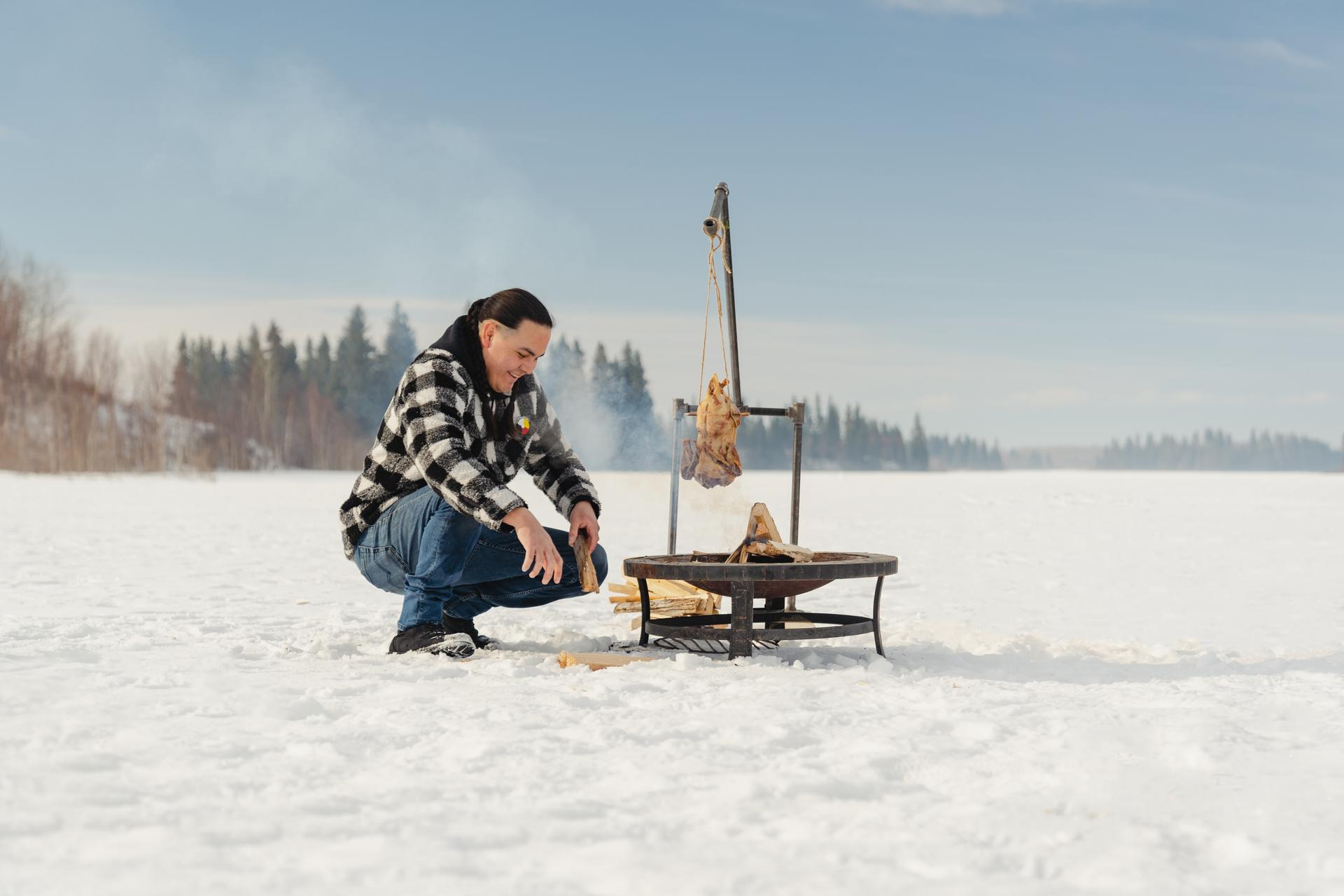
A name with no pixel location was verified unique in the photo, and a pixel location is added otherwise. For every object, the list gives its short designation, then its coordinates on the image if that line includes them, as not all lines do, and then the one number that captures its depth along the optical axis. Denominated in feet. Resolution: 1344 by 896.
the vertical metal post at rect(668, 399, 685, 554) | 17.20
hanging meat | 17.49
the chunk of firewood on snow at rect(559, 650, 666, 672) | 13.74
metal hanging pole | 16.96
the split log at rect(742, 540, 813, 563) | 15.47
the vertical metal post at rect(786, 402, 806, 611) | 17.37
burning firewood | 15.56
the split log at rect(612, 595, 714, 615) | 17.11
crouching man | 13.41
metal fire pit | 13.83
